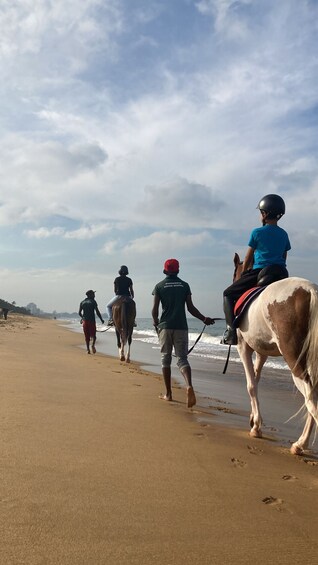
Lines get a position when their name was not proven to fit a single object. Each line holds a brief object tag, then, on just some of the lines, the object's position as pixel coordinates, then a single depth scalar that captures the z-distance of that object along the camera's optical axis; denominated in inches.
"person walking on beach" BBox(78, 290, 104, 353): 592.2
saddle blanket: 204.1
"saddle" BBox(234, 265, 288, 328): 205.2
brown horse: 494.6
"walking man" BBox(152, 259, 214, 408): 272.0
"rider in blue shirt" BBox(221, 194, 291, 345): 210.8
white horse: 159.2
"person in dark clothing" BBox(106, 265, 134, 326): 498.6
